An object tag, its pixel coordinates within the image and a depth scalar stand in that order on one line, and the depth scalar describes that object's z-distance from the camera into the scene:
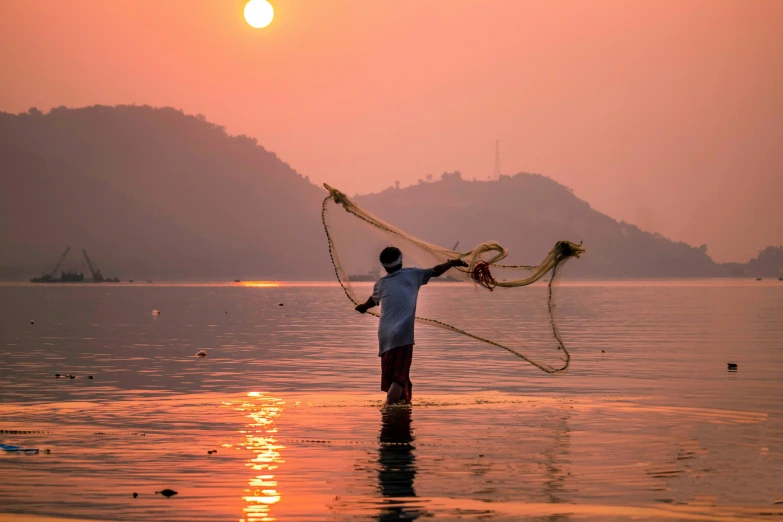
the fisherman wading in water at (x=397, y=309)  18.23
